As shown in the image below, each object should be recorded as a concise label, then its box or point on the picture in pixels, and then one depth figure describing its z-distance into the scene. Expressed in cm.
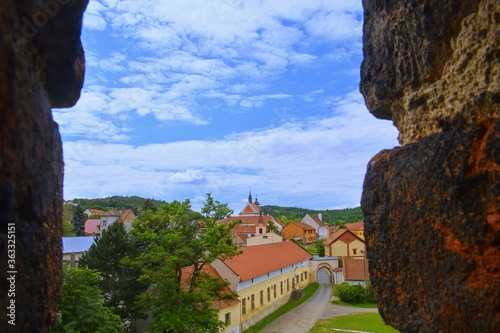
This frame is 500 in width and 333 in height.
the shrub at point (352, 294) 3036
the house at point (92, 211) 8771
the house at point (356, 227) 6450
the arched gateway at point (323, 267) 4062
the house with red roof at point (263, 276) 2348
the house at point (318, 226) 8079
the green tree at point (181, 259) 1426
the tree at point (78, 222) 6152
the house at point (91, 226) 6412
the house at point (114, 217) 5972
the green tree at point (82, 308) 1255
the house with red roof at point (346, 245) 4231
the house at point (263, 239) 4119
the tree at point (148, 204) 4193
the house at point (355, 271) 3241
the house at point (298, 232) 6900
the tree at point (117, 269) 1912
